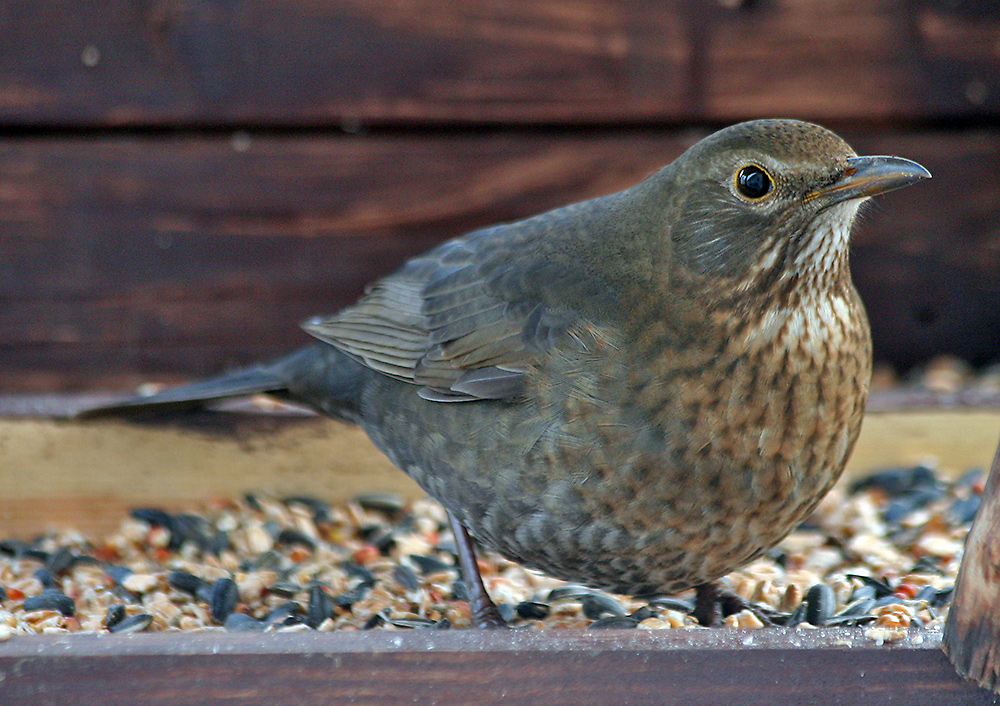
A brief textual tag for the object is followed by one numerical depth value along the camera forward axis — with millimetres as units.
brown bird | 4805
